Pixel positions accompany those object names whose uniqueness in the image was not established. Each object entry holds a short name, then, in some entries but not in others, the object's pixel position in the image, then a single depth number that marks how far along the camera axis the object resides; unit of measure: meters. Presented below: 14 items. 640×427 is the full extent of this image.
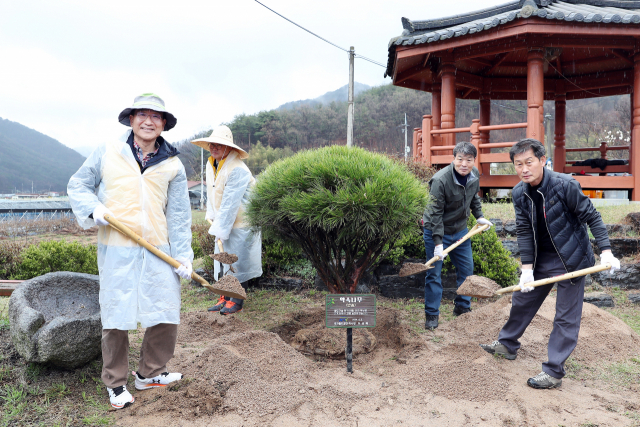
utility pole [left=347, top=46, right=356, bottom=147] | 14.13
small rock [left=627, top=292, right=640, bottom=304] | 5.48
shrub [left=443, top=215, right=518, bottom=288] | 5.26
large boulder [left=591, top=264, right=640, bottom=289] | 5.90
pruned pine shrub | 3.12
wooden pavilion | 7.53
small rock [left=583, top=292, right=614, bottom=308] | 5.28
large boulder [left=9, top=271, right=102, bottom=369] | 2.71
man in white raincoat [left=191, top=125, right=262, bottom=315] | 4.53
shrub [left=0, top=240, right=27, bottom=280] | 7.21
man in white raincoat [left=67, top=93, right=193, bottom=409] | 2.66
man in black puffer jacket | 3.00
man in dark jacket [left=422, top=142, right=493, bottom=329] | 4.12
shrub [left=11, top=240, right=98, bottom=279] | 6.52
